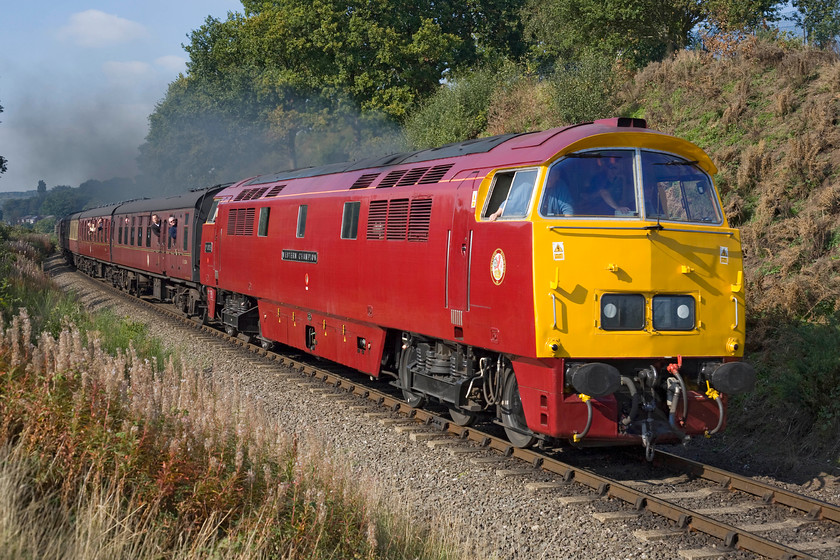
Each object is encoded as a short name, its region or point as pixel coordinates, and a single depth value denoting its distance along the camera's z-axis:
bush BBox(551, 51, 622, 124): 21.67
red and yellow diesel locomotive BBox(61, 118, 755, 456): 7.42
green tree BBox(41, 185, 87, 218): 144.38
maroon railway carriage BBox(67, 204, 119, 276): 33.56
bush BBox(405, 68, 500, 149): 28.14
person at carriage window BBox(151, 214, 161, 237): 23.90
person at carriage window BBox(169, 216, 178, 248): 22.00
